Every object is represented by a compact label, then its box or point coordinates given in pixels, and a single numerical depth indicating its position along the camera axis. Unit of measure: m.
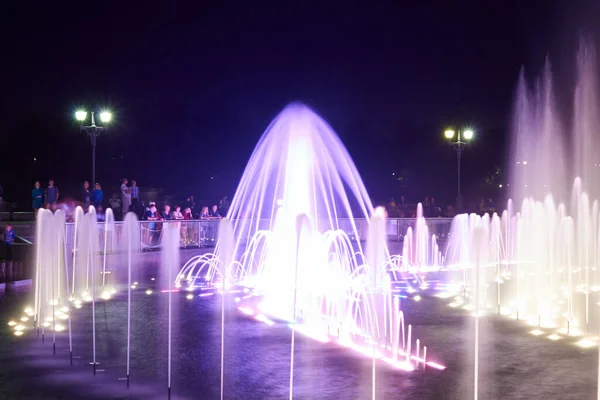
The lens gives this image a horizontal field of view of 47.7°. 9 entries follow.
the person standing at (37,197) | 22.19
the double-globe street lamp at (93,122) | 24.27
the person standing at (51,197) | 22.56
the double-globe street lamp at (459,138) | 31.40
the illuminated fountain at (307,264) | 10.78
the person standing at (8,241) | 18.14
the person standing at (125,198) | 23.88
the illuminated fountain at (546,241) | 13.23
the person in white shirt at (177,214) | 25.69
